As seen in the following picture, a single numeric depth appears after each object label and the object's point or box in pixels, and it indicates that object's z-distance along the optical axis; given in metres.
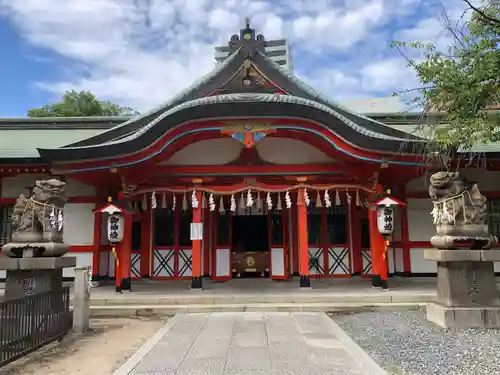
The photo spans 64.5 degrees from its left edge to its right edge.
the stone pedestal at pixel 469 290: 6.69
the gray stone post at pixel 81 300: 6.79
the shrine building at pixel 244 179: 9.66
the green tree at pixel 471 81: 6.02
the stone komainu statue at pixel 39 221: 6.72
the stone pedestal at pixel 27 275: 6.49
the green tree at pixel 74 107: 30.30
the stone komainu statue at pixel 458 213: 6.91
